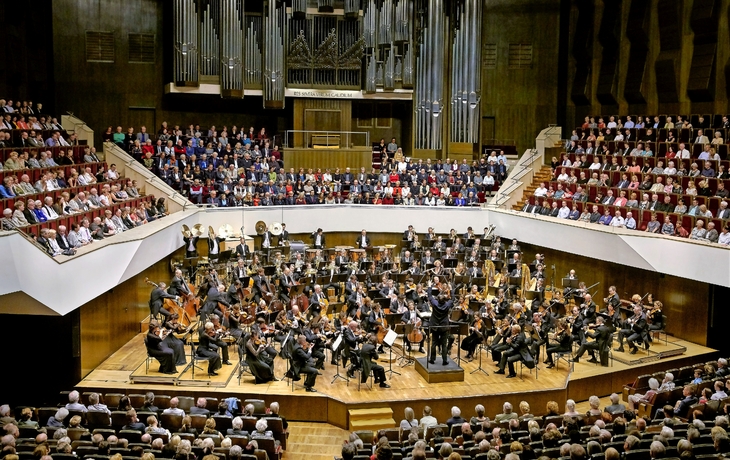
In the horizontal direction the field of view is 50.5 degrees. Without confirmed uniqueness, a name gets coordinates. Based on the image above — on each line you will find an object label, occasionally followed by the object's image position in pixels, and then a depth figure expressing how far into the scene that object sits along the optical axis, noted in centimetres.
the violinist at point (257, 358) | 1193
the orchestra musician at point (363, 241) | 1919
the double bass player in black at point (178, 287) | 1374
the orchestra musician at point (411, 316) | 1305
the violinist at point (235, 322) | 1278
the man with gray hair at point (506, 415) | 948
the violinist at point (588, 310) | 1373
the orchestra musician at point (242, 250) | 1725
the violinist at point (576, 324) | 1345
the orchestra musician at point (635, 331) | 1386
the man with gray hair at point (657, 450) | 722
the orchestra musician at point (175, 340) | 1227
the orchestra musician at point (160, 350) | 1200
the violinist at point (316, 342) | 1219
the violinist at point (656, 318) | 1416
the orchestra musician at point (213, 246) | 1708
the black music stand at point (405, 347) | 1253
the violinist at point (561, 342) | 1302
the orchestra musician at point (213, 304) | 1362
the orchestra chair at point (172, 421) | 937
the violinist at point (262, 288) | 1438
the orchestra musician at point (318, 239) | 1923
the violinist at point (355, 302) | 1362
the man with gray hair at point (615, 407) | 993
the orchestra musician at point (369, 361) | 1191
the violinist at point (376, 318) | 1260
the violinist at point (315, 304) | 1355
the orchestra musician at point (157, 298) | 1319
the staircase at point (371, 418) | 1123
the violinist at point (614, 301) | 1401
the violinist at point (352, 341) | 1216
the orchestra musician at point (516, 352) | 1260
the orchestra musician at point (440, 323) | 1234
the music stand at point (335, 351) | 1171
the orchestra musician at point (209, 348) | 1213
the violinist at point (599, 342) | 1329
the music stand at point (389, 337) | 1163
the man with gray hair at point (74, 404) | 960
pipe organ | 2222
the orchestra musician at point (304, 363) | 1176
